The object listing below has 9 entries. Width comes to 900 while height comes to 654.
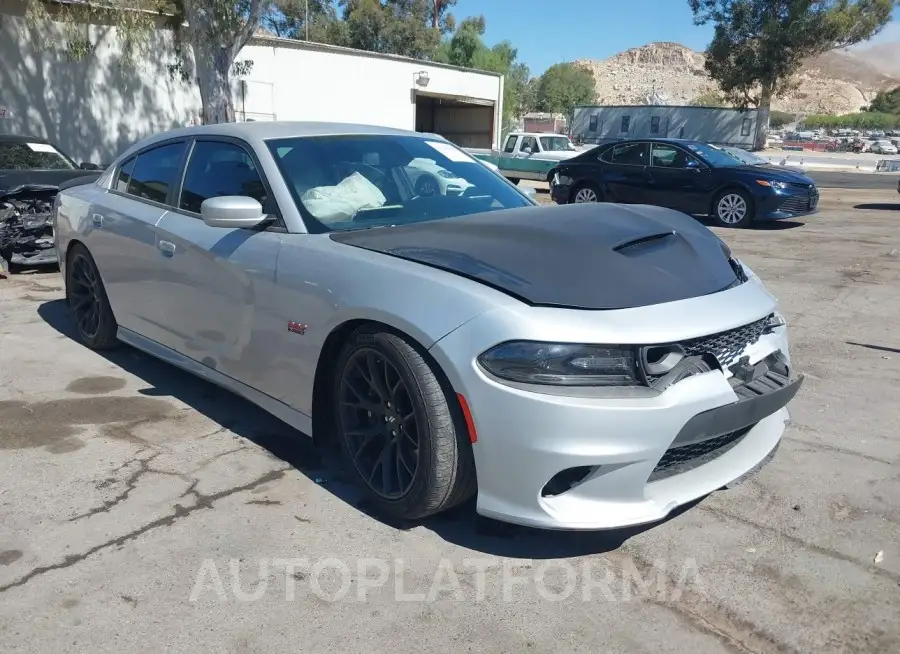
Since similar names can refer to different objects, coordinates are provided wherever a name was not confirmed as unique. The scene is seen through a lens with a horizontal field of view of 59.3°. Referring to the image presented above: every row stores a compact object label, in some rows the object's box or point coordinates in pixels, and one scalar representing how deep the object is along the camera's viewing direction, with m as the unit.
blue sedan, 12.79
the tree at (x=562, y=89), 85.81
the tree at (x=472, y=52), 60.19
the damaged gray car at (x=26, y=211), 8.22
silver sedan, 2.69
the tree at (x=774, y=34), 39.34
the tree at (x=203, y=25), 13.97
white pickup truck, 20.70
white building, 16.20
